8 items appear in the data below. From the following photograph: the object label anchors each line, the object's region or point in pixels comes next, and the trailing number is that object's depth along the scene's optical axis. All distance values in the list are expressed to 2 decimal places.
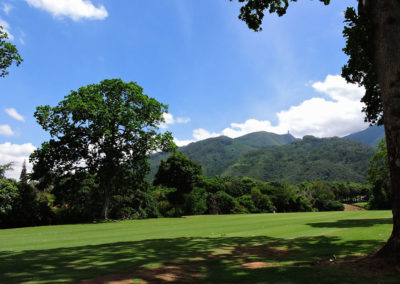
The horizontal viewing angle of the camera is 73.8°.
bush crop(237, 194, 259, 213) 66.38
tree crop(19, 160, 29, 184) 120.09
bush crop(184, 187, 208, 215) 48.79
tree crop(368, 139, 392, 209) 29.70
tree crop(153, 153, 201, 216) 38.38
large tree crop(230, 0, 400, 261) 6.08
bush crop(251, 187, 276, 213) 71.38
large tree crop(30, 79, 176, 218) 29.55
